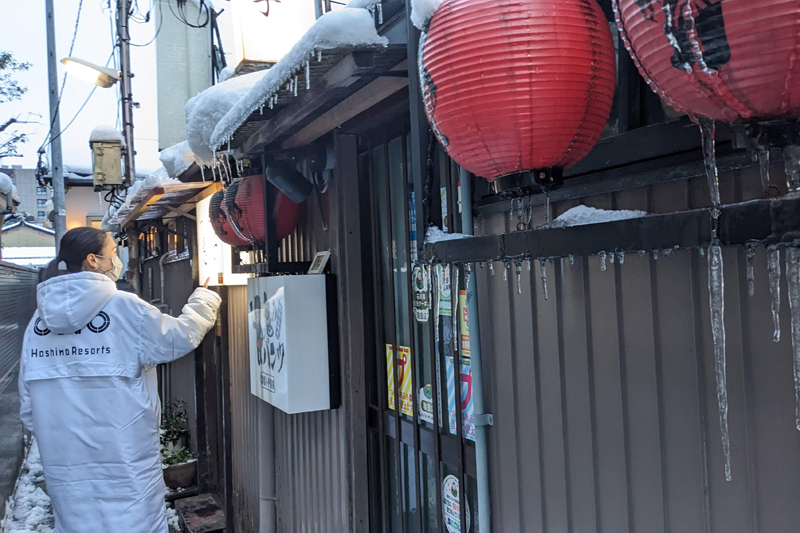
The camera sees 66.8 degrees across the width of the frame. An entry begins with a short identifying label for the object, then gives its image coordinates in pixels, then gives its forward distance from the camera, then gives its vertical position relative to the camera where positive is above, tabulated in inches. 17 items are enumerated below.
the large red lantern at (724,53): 44.1 +16.6
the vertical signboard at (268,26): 215.0 +94.9
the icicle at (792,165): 51.7 +8.8
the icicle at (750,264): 49.4 +0.4
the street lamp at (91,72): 437.7 +164.4
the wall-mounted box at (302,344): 180.7 -16.7
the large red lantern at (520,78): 65.9 +22.6
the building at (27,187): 1608.0 +320.4
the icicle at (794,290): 50.7 -1.9
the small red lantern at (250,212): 208.8 +27.3
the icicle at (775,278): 49.7 -0.8
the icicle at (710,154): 54.5 +10.6
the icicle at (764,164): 53.4 +9.3
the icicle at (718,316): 52.6 -4.1
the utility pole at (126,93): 442.6 +153.7
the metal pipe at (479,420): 118.0 -27.0
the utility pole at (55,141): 493.4 +133.1
